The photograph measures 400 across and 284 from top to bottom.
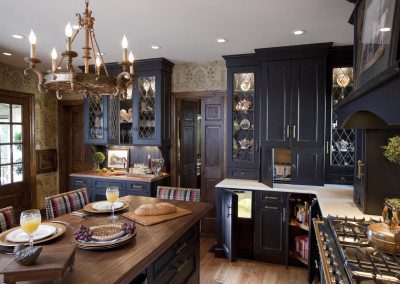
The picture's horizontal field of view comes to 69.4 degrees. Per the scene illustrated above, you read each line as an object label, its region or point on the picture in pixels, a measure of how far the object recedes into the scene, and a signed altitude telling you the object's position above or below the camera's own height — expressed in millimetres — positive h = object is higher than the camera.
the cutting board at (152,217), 2004 -571
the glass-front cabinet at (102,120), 4656 +296
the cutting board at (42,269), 1163 -536
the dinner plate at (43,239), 1580 -569
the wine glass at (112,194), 2166 -419
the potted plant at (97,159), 4781 -338
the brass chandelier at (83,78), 1681 +379
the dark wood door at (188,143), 4848 -83
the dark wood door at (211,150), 4457 -181
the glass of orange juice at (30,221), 1543 -444
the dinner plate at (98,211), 2218 -554
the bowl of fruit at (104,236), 1558 -556
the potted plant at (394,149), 1923 -74
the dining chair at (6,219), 1999 -568
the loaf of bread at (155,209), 2135 -534
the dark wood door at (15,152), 4703 -220
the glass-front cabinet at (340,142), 3605 -47
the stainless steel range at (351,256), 1250 -597
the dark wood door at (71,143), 5645 -87
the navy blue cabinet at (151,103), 4359 +553
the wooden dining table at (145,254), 1325 -607
